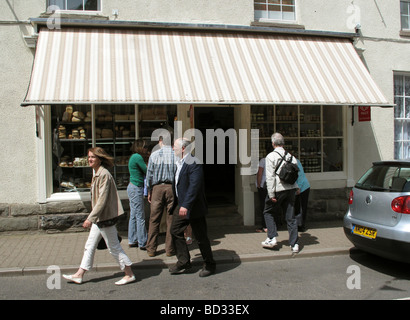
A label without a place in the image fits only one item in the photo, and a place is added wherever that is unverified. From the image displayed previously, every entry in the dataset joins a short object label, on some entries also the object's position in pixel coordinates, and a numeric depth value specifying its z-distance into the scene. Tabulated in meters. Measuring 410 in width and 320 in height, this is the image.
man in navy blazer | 5.19
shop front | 6.41
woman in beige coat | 4.82
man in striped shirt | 6.04
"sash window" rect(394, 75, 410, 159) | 9.57
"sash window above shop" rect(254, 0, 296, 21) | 8.62
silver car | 4.94
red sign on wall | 8.50
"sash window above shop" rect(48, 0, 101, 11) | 7.56
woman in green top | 6.39
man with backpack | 6.02
